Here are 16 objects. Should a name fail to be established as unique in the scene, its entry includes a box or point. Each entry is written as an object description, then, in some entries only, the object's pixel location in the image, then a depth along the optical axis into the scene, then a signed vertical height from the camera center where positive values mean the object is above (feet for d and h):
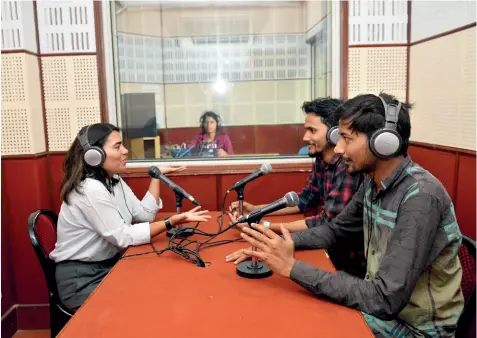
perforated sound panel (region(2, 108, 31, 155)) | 7.98 -0.18
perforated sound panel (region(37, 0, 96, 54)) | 8.23 +2.03
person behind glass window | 10.21 -0.58
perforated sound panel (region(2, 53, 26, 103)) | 7.79 +0.91
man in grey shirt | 3.71 -1.32
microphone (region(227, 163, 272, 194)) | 5.81 -0.85
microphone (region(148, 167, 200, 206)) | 5.90 -0.96
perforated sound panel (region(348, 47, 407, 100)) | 8.45 +0.96
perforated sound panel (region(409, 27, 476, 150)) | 6.37 +0.42
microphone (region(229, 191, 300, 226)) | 4.62 -1.05
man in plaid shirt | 5.91 -1.10
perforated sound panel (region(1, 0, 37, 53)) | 7.63 +1.93
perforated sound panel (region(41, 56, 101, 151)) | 8.43 +0.56
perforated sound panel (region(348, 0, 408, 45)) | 8.30 +1.99
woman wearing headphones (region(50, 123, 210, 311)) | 5.79 -1.50
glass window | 11.46 +1.59
